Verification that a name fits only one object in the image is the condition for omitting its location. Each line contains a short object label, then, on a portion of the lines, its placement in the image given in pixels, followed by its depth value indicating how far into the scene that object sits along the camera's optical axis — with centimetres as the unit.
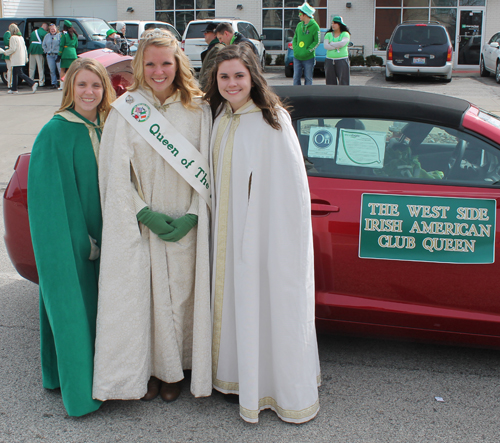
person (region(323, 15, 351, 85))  1051
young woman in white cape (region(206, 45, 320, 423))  268
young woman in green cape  272
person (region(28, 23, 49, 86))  1566
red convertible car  296
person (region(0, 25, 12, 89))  1518
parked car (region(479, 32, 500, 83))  1684
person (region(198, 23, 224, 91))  661
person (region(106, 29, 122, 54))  1280
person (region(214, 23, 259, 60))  746
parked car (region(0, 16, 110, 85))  1573
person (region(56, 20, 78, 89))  1407
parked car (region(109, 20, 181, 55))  1872
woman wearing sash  275
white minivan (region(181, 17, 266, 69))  1744
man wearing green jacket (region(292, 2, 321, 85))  1040
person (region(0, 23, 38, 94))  1464
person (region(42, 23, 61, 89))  1528
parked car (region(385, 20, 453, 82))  1648
